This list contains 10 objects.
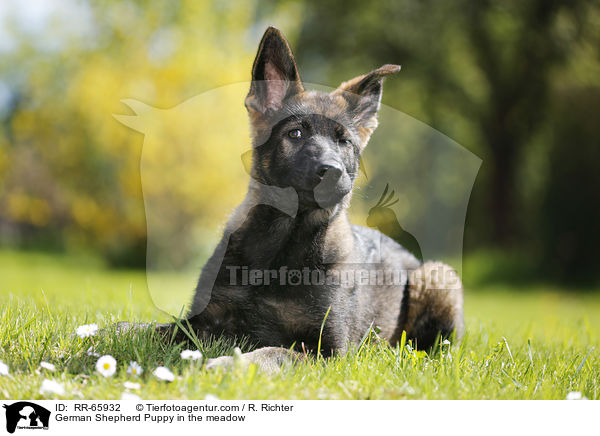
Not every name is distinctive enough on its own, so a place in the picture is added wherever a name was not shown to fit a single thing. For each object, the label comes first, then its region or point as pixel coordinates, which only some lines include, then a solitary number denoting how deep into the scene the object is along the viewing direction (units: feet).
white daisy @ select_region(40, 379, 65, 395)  9.25
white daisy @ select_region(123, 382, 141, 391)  9.40
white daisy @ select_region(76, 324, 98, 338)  11.38
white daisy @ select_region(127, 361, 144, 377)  9.93
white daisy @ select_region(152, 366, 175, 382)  9.57
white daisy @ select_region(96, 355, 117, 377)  9.78
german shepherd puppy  12.06
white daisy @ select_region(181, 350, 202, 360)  10.24
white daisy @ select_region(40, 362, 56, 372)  9.89
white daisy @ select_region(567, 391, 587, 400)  10.54
